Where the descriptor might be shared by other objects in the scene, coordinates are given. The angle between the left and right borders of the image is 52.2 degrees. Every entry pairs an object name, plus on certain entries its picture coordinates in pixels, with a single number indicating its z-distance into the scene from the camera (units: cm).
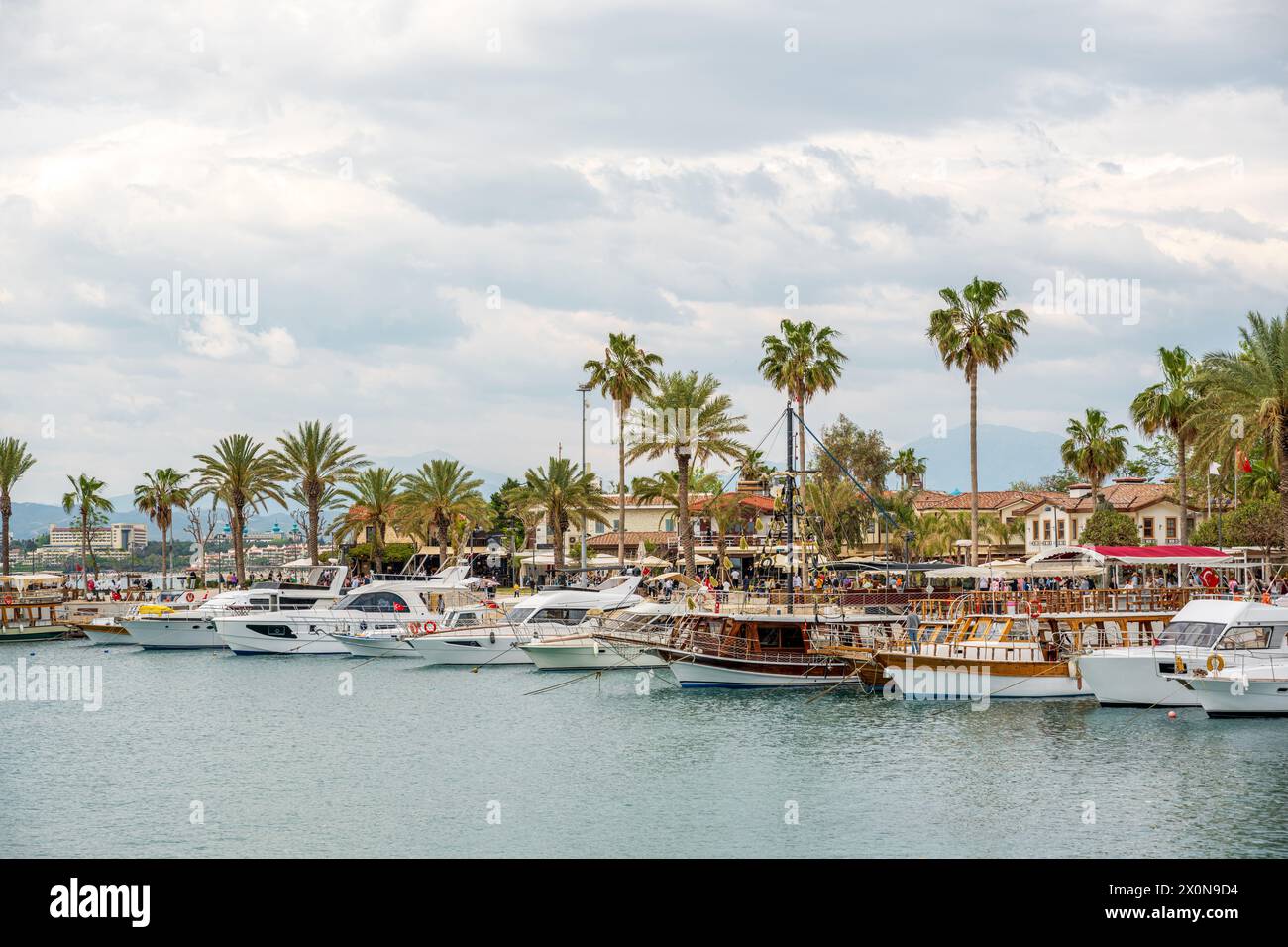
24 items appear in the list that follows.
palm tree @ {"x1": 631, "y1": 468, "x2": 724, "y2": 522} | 10025
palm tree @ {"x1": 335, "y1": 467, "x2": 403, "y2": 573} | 9450
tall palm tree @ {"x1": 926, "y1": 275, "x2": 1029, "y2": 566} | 7119
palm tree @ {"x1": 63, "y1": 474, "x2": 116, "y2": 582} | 12219
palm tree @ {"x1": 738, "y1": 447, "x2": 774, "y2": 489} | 6071
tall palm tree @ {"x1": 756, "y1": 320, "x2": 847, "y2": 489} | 7800
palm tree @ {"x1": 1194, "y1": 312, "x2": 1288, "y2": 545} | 4900
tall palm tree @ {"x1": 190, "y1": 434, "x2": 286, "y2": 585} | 8869
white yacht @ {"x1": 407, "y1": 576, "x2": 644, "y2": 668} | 5728
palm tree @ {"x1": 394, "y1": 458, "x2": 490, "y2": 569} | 9425
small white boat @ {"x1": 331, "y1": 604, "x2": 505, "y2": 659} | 6044
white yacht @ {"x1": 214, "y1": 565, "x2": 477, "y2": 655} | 6297
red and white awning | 5328
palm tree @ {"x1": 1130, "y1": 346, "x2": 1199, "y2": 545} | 7756
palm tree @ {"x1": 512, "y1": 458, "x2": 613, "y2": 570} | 8794
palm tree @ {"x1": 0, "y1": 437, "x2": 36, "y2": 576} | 9332
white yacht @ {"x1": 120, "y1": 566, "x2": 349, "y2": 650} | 6556
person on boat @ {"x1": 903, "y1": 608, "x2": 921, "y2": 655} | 4398
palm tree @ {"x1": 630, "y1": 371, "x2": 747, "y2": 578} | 7631
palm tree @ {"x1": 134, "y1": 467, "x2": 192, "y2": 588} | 12181
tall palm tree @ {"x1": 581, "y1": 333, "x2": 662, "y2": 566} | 8369
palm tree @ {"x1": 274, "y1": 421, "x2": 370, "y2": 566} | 8700
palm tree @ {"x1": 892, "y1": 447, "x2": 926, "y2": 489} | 12319
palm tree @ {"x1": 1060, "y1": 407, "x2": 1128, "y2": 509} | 9588
